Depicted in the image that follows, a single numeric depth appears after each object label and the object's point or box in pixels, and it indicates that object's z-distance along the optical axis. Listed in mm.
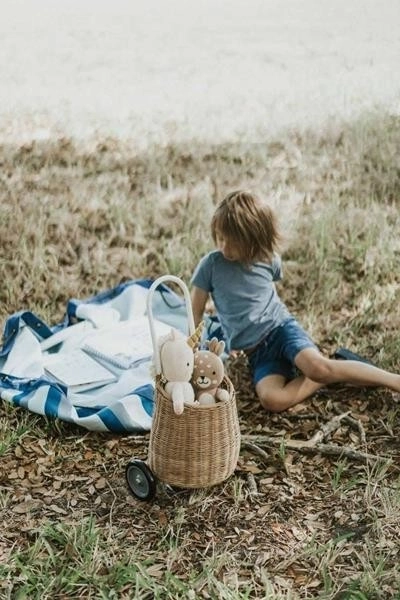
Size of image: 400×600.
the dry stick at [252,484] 3148
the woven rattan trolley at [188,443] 2913
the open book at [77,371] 3814
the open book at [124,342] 3977
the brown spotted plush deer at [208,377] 2955
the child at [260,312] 3645
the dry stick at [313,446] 3348
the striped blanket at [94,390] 3506
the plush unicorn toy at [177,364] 2881
